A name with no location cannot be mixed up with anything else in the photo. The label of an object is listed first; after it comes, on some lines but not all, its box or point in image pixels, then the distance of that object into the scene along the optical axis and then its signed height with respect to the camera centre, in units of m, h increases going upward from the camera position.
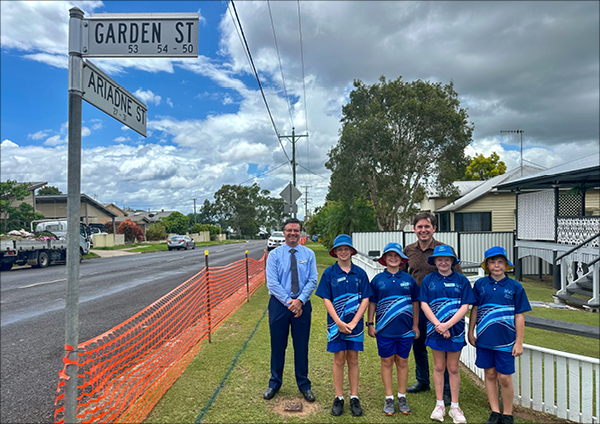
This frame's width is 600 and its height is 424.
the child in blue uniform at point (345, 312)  3.86 -0.90
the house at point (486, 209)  21.88 +0.41
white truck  18.55 -1.72
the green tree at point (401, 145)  22.47 +4.00
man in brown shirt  4.27 -0.53
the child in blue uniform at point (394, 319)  3.85 -0.97
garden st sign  2.82 +1.27
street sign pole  2.64 +0.07
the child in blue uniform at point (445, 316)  3.72 -0.91
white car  30.36 -1.82
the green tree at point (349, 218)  24.61 -0.09
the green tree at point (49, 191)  59.03 +3.90
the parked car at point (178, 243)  38.28 -2.44
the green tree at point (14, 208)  28.22 +0.62
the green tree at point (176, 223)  63.72 -0.97
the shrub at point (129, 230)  48.62 -1.58
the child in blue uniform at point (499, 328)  3.52 -0.96
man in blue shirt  4.30 -0.98
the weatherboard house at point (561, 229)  9.15 -0.38
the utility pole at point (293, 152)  24.72 +4.00
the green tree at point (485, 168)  45.56 +5.49
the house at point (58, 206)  40.19 +1.08
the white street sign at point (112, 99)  2.77 +0.86
